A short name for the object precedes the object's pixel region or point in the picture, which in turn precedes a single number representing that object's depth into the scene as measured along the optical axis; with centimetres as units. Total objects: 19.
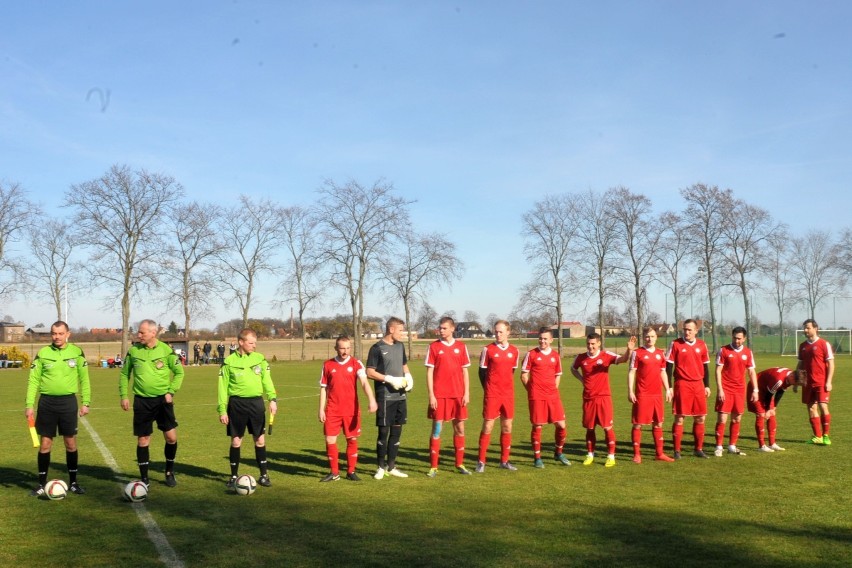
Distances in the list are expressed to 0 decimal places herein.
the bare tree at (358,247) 5772
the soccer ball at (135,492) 875
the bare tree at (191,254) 5744
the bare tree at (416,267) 6150
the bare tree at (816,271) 6469
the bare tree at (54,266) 6138
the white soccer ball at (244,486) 912
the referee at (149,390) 965
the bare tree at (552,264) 5853
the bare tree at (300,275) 6100
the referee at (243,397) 957
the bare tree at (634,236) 5697
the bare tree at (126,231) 5334
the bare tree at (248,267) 6025
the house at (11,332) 11103
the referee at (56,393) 930
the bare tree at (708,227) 5541
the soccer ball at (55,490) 891
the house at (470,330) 10994
